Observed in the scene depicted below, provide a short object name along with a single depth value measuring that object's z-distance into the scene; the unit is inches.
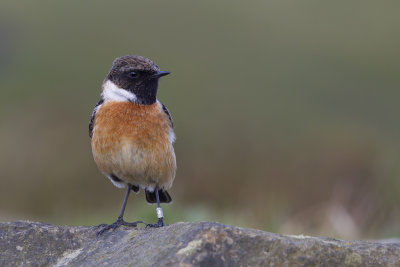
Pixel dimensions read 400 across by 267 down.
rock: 315.0
